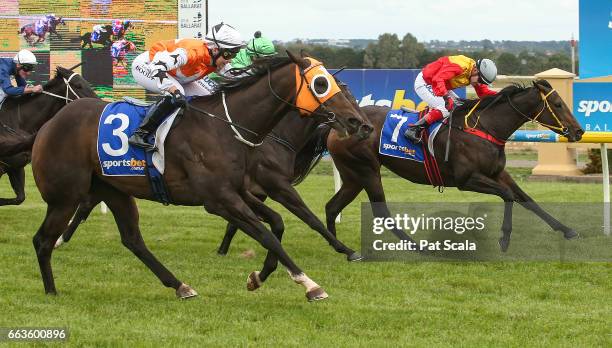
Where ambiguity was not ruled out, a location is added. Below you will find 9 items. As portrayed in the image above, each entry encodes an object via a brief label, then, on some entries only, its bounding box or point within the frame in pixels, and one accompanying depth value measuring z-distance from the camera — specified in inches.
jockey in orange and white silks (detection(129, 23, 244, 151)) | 517.7
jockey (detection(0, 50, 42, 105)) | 807.7
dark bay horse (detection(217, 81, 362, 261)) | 627.8
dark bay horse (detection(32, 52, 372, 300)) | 496.4
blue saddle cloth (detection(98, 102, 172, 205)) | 521.0
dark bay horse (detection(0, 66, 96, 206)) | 807.9
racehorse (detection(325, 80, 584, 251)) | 701.3
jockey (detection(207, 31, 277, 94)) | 722.2
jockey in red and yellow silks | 710.5
